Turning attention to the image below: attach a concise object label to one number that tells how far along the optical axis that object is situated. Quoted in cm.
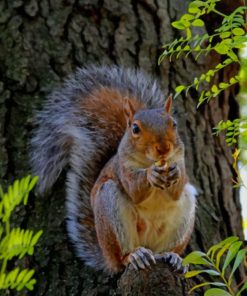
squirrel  509
